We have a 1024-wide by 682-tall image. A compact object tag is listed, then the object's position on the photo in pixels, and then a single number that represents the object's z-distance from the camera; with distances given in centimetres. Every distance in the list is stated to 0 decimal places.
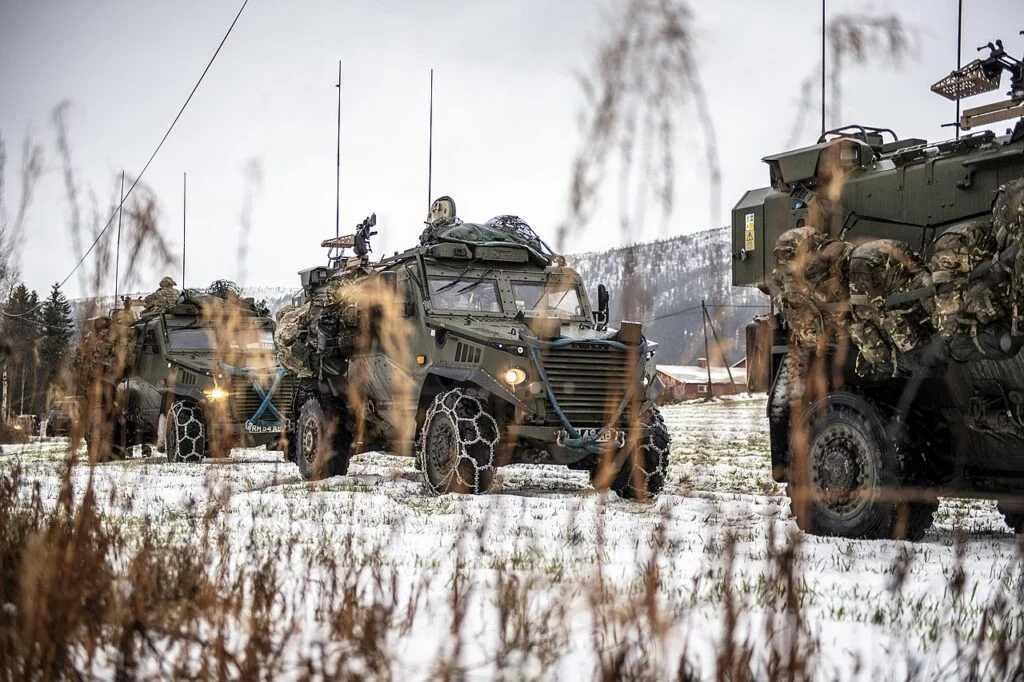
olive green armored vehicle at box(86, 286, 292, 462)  1432
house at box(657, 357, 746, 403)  5516
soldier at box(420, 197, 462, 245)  1059
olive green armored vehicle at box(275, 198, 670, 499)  865
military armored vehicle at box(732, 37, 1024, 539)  538
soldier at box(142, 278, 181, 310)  1612
